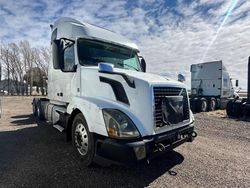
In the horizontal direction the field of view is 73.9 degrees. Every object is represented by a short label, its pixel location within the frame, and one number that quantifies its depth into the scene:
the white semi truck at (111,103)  2.63
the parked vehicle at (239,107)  9.40
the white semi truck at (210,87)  11.88
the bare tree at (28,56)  35.88
